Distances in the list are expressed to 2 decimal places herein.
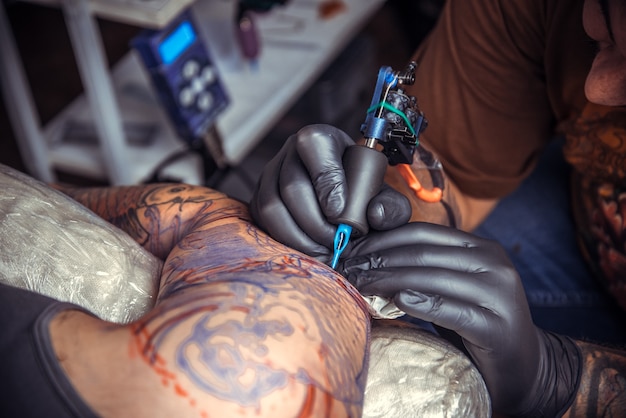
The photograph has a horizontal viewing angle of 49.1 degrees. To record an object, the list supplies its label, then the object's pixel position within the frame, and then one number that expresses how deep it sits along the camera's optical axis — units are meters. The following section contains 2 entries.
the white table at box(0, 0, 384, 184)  1.65
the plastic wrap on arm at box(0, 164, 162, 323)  0.84
